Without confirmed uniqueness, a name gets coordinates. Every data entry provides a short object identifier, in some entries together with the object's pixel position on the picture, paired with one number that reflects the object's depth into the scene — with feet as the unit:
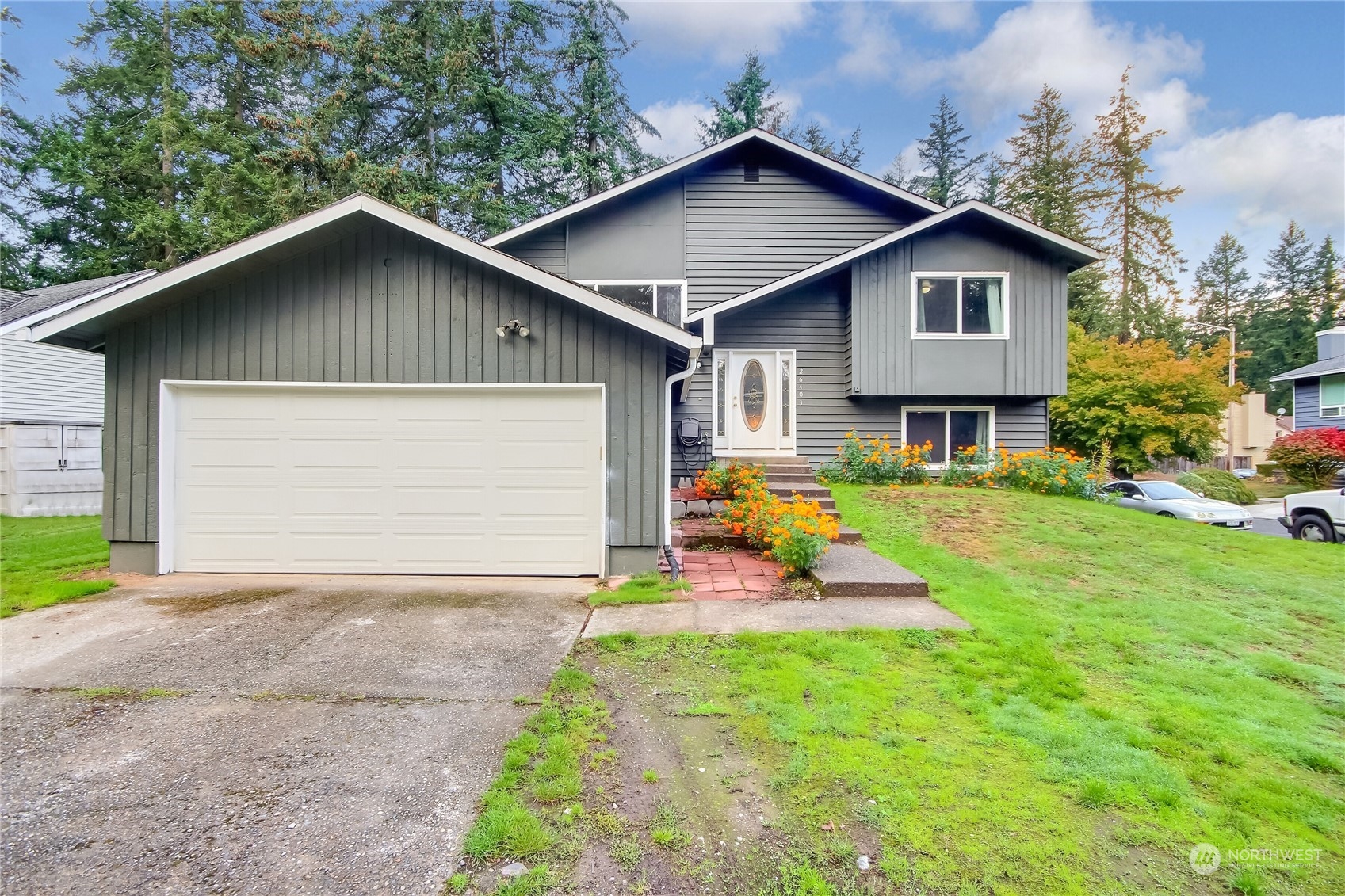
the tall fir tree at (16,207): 58.49
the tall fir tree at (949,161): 86.43
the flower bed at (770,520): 17.99
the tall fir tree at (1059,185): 79.10
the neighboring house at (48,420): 35.76
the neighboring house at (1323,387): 69.77
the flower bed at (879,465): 33.76
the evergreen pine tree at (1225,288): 137.80
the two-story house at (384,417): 18.97
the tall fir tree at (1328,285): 125.49
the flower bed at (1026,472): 32.48
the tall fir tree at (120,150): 57.93
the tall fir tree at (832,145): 79.92
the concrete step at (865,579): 16.79
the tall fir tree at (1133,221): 75.36
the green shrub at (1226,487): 52.95
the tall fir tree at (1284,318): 126.72
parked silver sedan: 37.29
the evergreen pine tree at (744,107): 68.39
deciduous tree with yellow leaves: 44.47
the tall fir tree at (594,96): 57.77
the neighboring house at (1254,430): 103.24
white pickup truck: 30.76
